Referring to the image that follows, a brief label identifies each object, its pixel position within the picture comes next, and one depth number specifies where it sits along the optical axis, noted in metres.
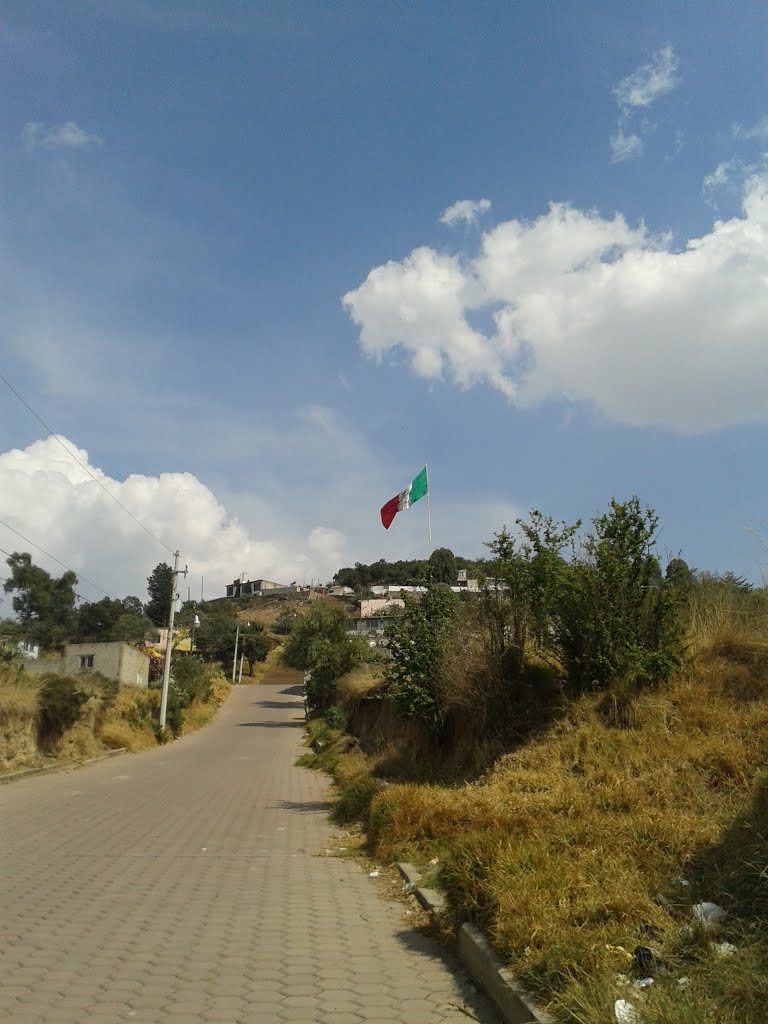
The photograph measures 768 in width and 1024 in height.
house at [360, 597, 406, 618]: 92.86
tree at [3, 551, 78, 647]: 61.69
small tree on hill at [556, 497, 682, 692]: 10.32
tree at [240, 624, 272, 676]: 97.94
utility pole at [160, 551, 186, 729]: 37.53
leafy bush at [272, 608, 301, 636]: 123.62
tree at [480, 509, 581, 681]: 11.61
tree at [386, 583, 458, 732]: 13.17
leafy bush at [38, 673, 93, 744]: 22.59
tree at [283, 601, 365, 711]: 41.38
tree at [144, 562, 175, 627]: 109.88
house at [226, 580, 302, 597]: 180.71
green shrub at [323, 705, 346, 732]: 31.33
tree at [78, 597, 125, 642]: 82.81
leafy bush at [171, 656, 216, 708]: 49.30
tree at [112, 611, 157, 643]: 83.38
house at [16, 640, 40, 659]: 45.61
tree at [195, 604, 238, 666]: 99.06
